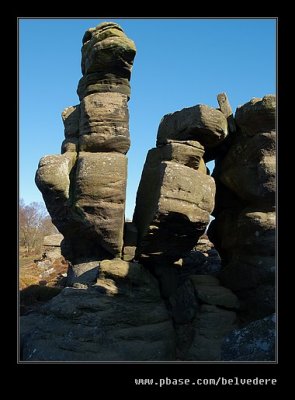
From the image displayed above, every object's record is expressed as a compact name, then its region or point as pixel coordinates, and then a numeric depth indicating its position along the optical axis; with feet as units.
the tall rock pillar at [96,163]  39.29
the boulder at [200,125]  40.98
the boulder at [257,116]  39.45
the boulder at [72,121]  44.73
